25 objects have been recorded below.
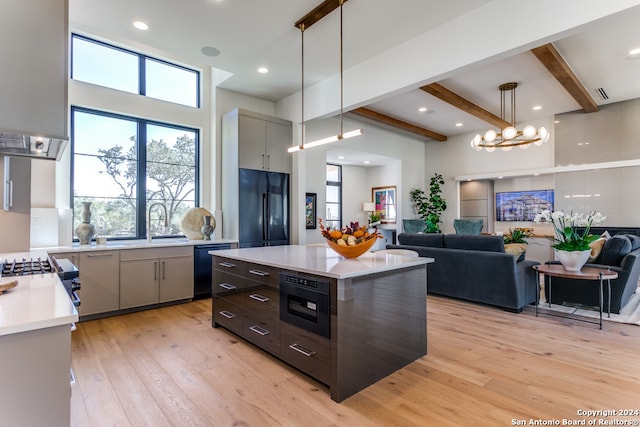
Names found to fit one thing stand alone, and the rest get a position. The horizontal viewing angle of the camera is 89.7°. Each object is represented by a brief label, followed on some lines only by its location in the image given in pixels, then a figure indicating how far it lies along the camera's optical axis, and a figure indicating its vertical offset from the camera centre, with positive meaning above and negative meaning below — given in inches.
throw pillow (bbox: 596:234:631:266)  150.6 -16.0
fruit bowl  99.8 -10.1
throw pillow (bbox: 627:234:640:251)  160.8 -13.5
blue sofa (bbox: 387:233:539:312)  150.6 -27.9
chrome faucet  171.8 -1.3
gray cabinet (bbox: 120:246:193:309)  151.9 -29.2
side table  131.3 -24.6
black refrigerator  189.0 +5.0
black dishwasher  174.6 -28.8
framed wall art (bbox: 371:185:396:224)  358.9 +16.4
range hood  74.9 +18.1
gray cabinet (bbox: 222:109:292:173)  188.7 +47.2
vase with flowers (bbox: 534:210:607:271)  141.4 -12.8
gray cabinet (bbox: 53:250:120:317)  140.0 -28.3
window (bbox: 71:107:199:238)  165.8 +25.8
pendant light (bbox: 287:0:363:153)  117.8 +79.0
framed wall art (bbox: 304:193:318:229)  231.1 +6.1
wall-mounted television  278.4 +11.0
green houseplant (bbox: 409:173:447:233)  319.6 +14.2
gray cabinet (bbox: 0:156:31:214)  104.0 +11.0
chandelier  198.5 +52.0
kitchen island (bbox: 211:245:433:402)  80.9 -27.5
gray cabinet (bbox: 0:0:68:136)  62.3 +30.3
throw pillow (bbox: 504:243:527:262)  160.6 -17.1
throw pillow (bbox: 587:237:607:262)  158.4 -15.8
